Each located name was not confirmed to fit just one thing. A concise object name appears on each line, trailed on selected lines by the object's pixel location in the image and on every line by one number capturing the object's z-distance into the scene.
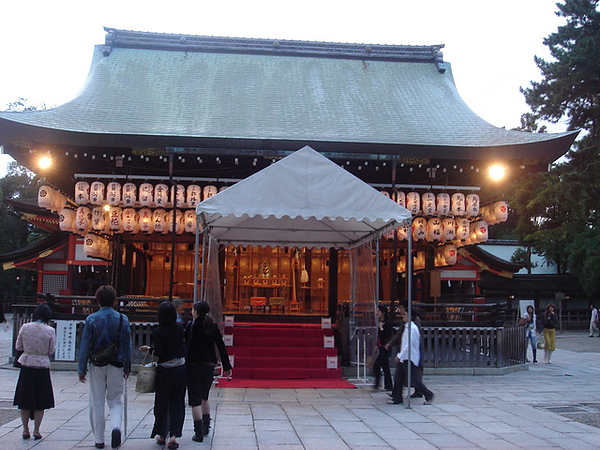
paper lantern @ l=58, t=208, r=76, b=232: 14.09
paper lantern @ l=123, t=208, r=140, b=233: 14.27
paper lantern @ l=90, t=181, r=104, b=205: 13.74
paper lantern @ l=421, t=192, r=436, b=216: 14.49
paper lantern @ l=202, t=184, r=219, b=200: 14.09
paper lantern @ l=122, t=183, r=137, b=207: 13.73
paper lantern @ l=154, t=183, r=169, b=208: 13.95
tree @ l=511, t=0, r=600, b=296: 21.25
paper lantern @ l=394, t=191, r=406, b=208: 14.33
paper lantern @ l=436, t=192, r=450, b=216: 14.55
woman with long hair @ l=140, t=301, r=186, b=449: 6.21
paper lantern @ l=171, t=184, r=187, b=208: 14.00
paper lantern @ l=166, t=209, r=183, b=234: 14.27
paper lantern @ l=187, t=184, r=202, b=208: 13.99
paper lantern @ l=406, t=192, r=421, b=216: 14.45
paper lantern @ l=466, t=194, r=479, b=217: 14.67
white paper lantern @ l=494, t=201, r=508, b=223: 14.85
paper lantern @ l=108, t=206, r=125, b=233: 14.21
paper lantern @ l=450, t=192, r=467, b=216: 14.64
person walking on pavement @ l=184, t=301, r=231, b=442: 6.71
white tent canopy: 9.18
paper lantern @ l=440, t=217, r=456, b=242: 14.91
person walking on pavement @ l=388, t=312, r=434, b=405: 9.20
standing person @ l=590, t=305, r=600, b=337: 27.97
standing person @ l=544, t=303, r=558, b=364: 15.83
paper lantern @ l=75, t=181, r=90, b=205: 13.82
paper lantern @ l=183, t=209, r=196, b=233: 14.35
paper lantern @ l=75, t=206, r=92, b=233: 14.03
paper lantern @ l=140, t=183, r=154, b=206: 13.80
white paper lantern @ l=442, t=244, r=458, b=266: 15.78
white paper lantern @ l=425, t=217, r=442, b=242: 14.88
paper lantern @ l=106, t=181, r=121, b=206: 13.70
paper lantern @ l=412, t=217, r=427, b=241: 14.91
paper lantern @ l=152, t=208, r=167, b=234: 14.30
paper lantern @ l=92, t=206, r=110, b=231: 14.13
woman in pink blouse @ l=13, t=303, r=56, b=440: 6.52
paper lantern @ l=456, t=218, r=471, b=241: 15.02
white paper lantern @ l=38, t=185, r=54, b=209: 13.52
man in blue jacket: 6.18
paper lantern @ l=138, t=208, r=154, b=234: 14.33
